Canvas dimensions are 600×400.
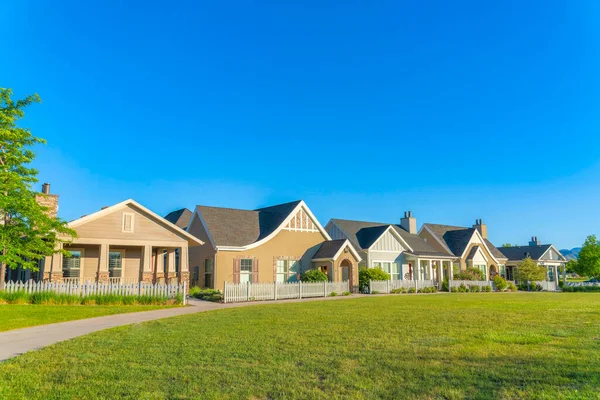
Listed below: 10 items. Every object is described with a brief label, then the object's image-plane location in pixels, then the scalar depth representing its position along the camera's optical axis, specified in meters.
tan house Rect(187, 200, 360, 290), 28.66
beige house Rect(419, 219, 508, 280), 44.53
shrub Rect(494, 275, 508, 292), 38.97
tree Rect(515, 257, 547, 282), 42.84
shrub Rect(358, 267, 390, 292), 32.28
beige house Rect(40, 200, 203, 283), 23.28
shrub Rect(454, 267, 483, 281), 39.03
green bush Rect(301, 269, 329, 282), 28.59
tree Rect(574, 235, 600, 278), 53.62
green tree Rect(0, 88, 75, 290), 19.42
